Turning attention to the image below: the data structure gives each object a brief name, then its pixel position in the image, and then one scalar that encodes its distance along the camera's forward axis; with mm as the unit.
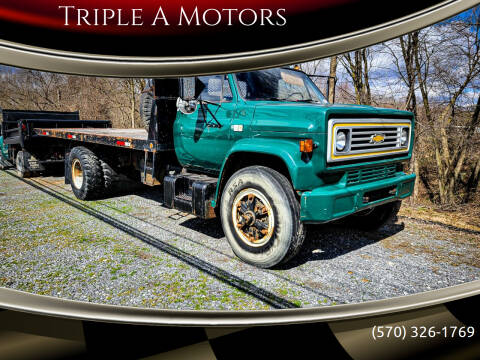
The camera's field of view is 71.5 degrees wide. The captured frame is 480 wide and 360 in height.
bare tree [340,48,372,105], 7832
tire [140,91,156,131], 4773
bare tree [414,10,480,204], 6396
